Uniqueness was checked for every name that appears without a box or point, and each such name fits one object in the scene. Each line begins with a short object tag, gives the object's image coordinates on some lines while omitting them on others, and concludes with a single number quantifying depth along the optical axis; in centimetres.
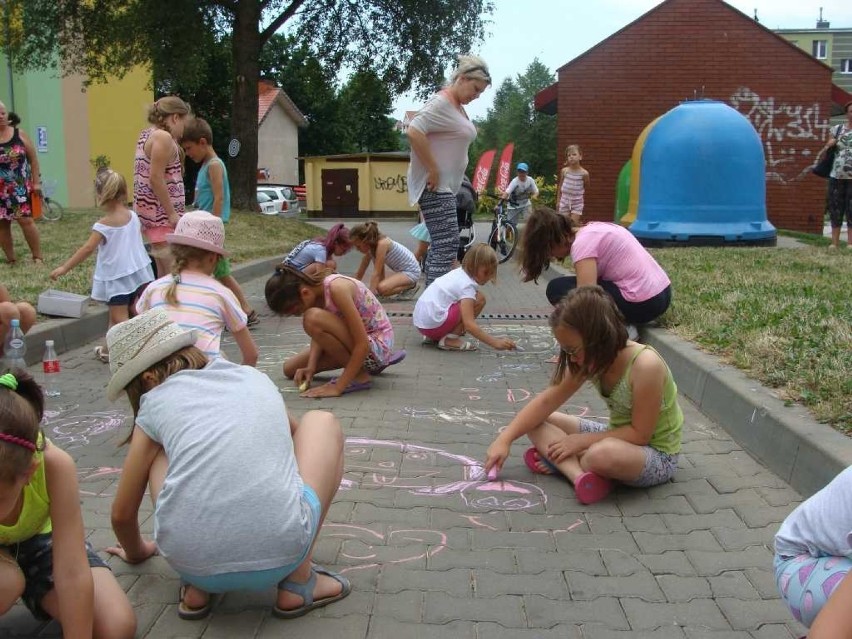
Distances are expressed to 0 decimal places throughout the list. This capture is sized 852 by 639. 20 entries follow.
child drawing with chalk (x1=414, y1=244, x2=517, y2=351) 665
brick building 2081
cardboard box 678
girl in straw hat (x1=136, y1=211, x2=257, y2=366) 401
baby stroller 1135
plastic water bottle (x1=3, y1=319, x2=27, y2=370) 476
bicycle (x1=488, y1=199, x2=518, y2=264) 1412
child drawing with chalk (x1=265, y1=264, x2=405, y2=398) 491
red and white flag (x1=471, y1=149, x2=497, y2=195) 2355
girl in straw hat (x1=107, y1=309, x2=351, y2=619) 241
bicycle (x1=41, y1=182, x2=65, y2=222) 1867
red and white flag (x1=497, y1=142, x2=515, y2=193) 2073
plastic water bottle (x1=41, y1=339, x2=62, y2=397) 521
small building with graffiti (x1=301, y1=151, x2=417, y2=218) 4025
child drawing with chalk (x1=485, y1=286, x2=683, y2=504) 341
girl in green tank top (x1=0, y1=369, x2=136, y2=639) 224
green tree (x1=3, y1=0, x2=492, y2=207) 1897
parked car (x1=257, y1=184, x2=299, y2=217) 3953
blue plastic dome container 1242
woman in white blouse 729
